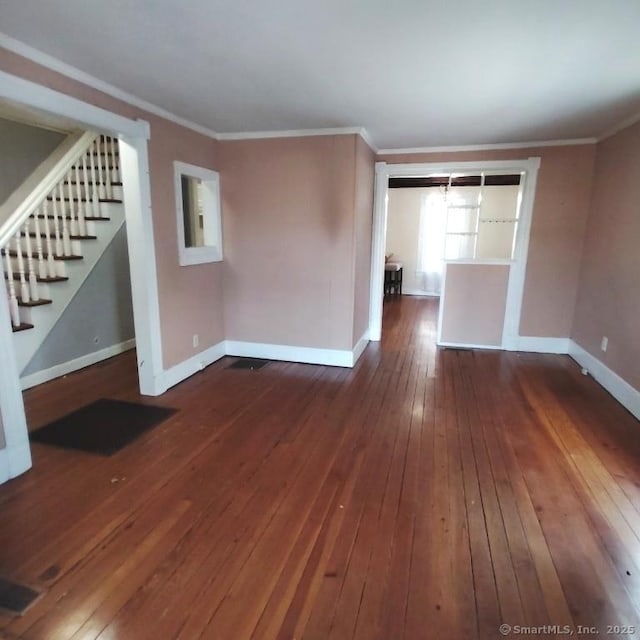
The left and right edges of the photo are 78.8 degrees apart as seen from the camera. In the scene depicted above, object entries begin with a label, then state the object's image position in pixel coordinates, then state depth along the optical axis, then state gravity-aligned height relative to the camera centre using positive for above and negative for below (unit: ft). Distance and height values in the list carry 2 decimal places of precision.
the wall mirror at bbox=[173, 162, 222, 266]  11.57 +0.83
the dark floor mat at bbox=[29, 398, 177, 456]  8.51 -4.42
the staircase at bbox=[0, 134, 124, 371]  11.28 -0.05
